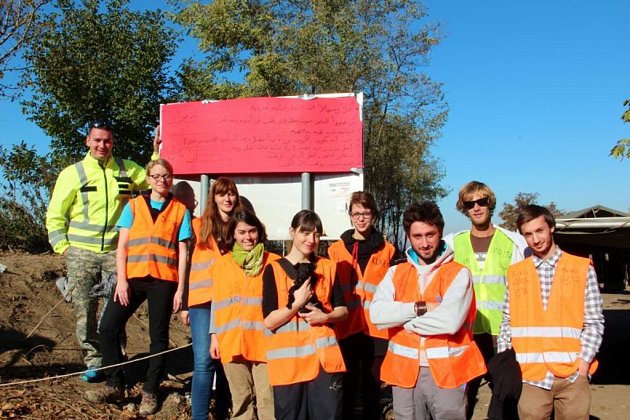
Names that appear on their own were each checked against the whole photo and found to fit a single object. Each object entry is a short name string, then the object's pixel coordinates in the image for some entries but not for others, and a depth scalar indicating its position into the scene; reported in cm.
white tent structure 773
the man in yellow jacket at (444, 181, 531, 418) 414
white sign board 556
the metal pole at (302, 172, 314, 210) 557
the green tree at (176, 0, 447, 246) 1780
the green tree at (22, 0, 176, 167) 1284
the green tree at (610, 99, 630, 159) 884
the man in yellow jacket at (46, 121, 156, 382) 496
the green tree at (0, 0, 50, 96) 731
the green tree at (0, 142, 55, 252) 1188
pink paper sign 561
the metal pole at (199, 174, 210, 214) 580
